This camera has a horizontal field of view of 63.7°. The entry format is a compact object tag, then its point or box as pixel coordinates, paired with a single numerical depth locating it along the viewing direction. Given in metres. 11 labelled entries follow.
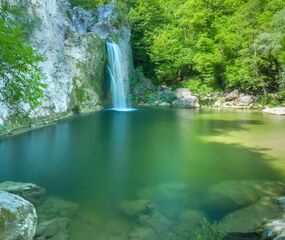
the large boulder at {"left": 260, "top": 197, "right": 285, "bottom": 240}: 3.70
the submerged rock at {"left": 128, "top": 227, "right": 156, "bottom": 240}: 4.12
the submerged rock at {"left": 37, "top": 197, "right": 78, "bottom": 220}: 4.70
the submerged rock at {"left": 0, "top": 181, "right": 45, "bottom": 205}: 5.24
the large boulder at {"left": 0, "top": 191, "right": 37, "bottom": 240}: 3.45
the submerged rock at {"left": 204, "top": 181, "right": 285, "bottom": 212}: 5.14
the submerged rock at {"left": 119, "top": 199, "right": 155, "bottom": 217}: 4.86
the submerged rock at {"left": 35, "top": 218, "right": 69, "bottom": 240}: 4.11
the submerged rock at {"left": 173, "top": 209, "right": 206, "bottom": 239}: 4.23
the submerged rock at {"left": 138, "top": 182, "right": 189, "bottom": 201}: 5.48
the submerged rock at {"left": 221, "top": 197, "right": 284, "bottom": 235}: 4.24
